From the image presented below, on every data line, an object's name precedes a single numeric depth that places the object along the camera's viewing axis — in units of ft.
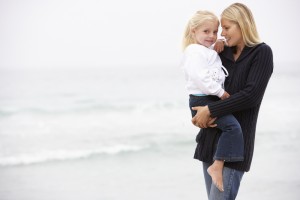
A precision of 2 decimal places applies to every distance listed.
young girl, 19.29
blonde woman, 19.10
